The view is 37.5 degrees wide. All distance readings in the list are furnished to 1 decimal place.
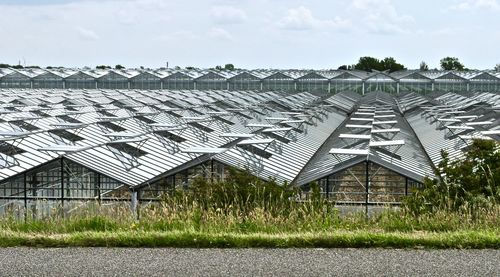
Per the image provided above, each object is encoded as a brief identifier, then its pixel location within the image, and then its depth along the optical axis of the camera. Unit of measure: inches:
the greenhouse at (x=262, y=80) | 3649.1
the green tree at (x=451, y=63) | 6737.2
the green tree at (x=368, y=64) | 6781.5
